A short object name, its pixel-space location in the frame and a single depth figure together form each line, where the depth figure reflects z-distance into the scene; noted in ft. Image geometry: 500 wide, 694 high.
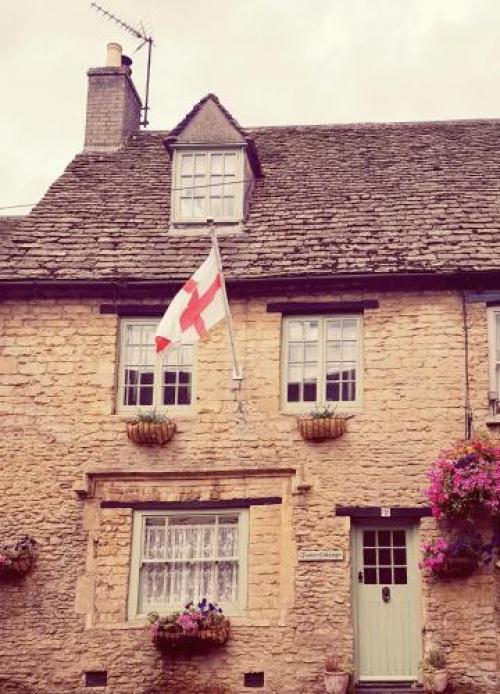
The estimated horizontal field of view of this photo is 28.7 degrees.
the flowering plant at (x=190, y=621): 44.57
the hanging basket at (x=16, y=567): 45.96
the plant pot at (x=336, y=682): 43.34
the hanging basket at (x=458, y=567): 44.34
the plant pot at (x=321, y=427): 46.96
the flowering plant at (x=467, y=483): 43.57
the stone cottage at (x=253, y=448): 45.44
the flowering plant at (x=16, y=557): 45.85
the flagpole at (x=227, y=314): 46.93
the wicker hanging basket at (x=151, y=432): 47.60
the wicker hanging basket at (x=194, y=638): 44.50
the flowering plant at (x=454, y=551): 44.37
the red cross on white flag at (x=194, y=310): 45.32
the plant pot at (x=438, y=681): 42.86
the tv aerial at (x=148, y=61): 67.92
